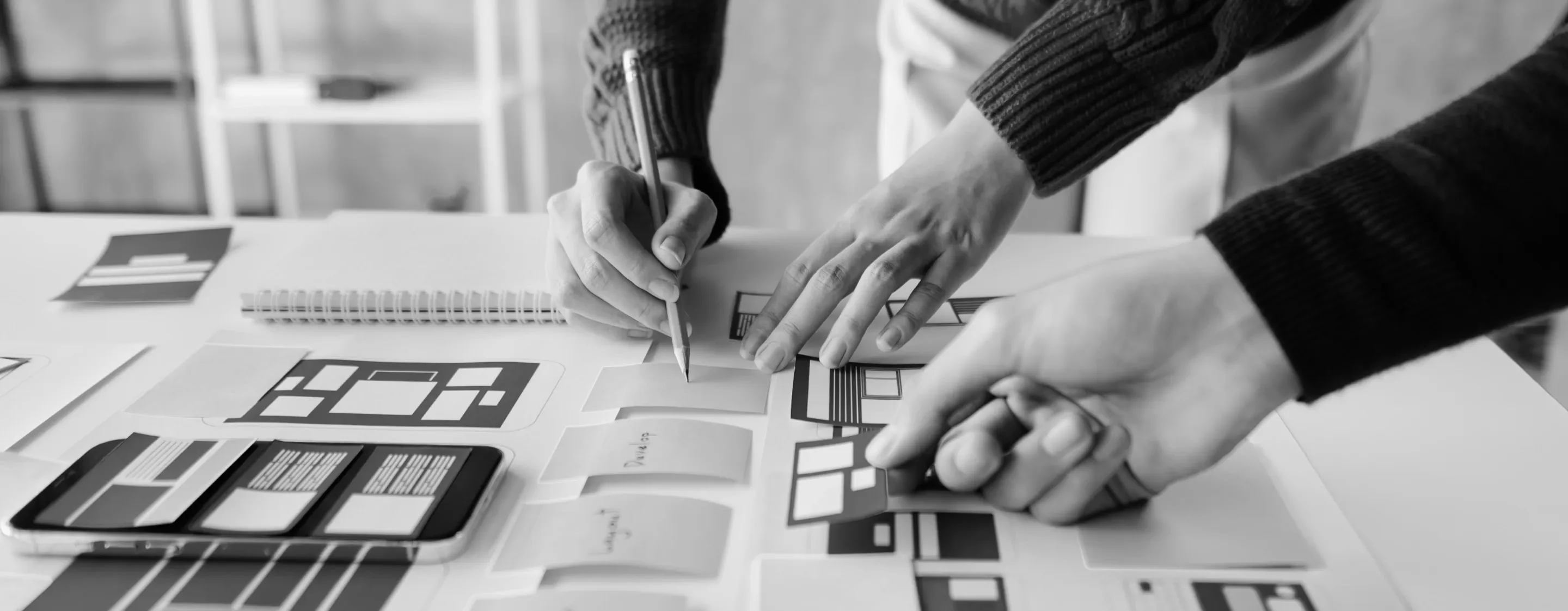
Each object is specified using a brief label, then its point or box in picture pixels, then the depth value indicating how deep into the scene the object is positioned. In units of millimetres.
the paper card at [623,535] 514
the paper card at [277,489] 526
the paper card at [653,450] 602
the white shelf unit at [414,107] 2094
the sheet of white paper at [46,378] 682
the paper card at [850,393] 678
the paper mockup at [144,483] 533
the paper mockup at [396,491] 526
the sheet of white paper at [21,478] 585
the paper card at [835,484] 533
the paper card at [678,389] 693
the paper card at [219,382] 697
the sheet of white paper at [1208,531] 516
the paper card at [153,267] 912
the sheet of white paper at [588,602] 478
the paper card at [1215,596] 480
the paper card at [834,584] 486
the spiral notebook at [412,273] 838
